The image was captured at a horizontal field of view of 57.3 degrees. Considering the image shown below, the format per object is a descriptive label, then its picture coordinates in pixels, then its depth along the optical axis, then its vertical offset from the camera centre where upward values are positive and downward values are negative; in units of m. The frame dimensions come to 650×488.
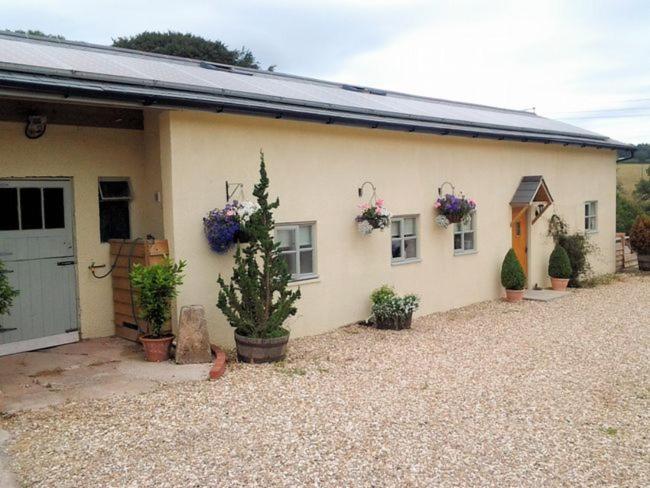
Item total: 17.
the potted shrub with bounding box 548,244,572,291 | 14.12 -1.13
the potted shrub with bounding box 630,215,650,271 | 17.27 -0.62
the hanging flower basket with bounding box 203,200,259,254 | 7.71 +0.08
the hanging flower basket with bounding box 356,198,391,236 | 9.75 +0.11
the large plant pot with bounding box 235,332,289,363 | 7.41 -1.51
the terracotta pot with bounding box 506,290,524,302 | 12.80 -1.58
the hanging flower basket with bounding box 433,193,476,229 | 11.34 +0.27
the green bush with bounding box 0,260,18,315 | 5.64 -0.56
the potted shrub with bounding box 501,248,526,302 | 12.71 -1.18
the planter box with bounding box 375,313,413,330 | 9.91 -1.63
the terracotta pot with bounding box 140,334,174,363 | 7.14 -1.40
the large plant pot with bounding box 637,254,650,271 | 17.47 -1.25
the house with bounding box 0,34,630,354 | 7.45 +0.79
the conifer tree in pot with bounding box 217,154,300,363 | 7.36 -0.85
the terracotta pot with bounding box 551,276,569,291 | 14.12 -1.48
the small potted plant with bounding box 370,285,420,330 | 9.85 -1.40
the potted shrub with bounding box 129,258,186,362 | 6.91 -0.79
